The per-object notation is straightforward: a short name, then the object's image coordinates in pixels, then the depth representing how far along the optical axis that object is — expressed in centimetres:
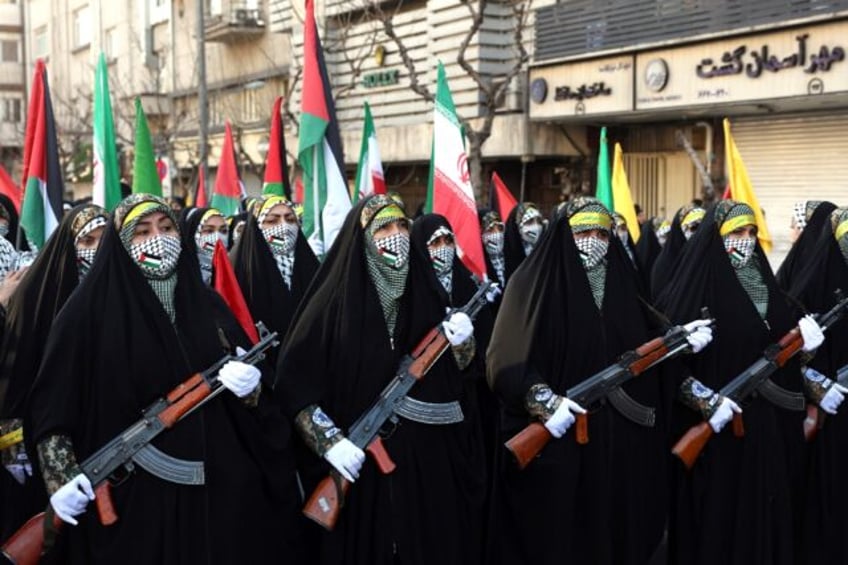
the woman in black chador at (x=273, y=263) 575
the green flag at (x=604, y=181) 964
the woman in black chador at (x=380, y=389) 407
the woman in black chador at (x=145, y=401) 343
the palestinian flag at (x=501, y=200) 855
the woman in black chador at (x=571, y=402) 433
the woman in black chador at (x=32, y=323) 407
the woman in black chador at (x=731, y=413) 465
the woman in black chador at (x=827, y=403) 512
